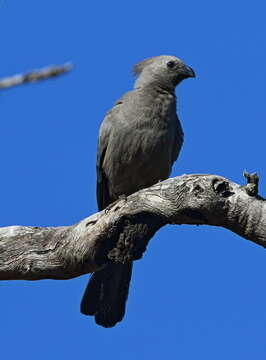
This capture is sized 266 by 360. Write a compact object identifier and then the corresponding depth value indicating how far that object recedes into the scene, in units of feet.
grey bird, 36.94
